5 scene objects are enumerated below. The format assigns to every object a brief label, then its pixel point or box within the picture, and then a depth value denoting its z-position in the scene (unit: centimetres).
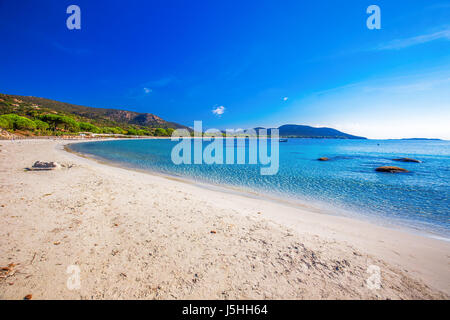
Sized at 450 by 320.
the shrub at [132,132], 10531
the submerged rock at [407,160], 2631
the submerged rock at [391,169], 1780
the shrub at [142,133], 11399
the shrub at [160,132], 13151
